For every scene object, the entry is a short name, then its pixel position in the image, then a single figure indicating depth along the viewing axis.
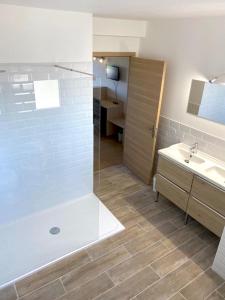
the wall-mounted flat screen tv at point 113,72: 5.10
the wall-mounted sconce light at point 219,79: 2.67
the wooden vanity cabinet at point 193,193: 2.57
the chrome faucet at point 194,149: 3.10
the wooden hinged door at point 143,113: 3.28
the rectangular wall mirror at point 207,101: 2.78
